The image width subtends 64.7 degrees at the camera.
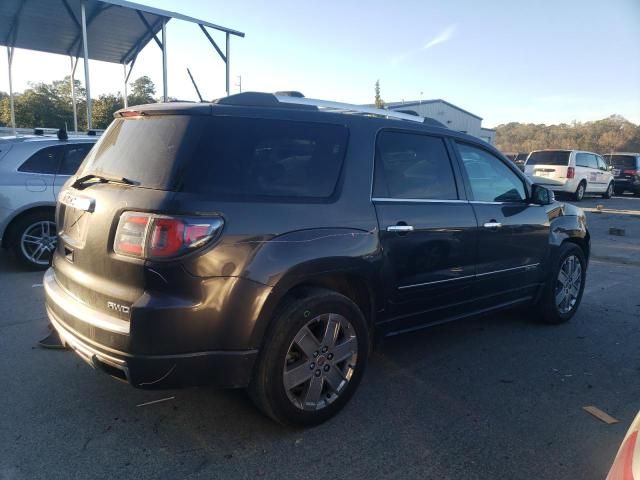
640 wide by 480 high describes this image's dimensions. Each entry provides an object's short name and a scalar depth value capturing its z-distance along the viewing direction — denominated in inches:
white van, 716.7
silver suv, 242.5
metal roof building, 1556.3
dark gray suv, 96.9
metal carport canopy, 513.7
